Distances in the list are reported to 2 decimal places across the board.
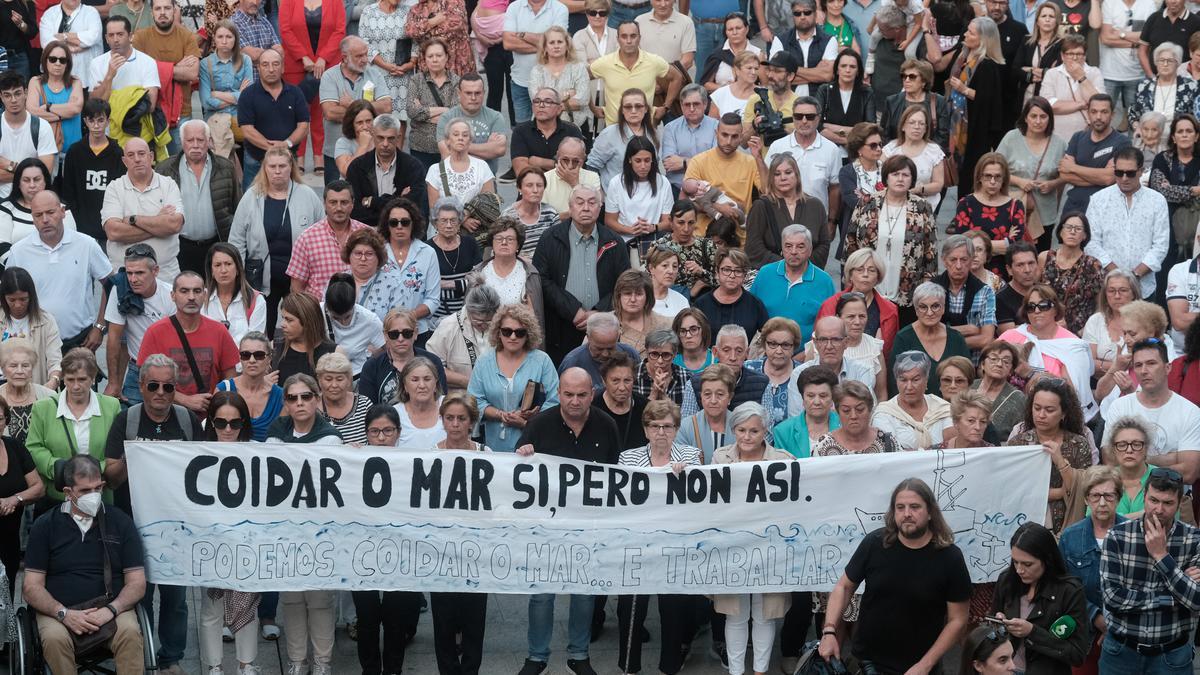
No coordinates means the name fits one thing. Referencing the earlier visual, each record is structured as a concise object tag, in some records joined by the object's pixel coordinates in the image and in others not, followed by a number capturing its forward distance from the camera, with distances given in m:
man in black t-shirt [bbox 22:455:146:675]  10.68
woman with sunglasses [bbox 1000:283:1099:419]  13.09
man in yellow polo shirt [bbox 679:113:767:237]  15.54
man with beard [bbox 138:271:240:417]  12.62
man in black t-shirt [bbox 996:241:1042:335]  13.96
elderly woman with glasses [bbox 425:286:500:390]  13.16
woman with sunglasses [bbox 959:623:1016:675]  9.62
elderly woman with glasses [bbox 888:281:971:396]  13.04
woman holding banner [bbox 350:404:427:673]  11.39
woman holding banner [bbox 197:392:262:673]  11.31
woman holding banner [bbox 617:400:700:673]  11.27
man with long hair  10.26
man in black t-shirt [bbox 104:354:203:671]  11.45
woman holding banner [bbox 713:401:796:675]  11.39
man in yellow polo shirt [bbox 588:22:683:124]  16.89
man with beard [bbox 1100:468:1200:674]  10.18
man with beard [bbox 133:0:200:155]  16.92
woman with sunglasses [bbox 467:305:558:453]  12.34
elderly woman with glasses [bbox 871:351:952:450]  11.83
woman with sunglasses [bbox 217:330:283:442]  11.96
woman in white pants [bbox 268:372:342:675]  11.44
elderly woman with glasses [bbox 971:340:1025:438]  12.20
